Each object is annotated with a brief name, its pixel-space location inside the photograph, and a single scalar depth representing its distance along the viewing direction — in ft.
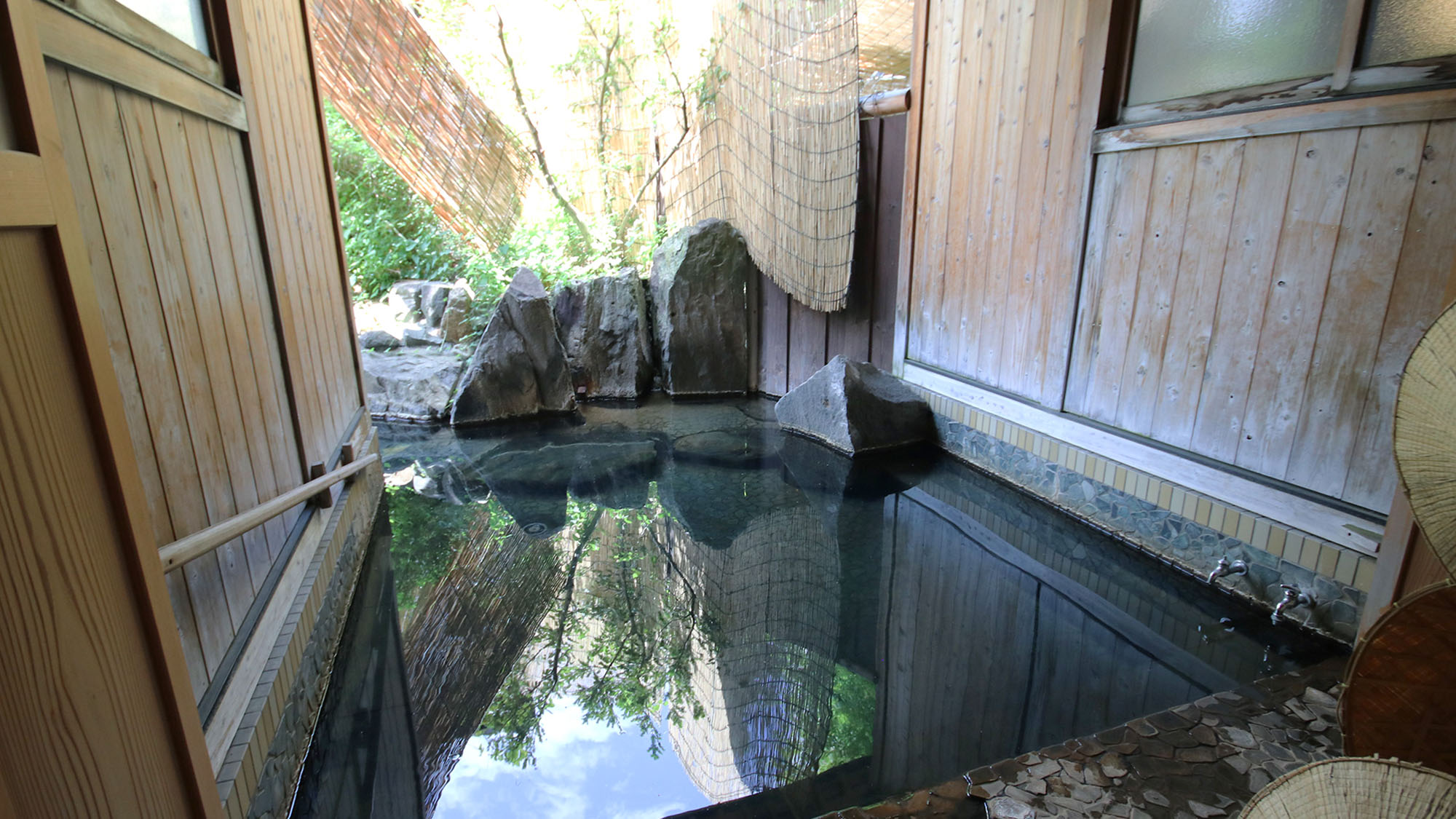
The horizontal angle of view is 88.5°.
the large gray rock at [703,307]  17.35
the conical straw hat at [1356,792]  3.47
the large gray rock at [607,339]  17.74
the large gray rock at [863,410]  13.46
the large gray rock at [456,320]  18.48
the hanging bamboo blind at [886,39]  21.07
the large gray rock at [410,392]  15.84
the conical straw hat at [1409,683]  4.69
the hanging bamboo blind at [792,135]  14.96
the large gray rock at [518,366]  15.71
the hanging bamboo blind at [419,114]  19.02
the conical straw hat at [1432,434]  4.53
